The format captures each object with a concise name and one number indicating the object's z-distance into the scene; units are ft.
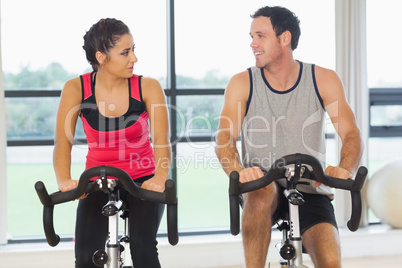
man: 7.24
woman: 6.68
